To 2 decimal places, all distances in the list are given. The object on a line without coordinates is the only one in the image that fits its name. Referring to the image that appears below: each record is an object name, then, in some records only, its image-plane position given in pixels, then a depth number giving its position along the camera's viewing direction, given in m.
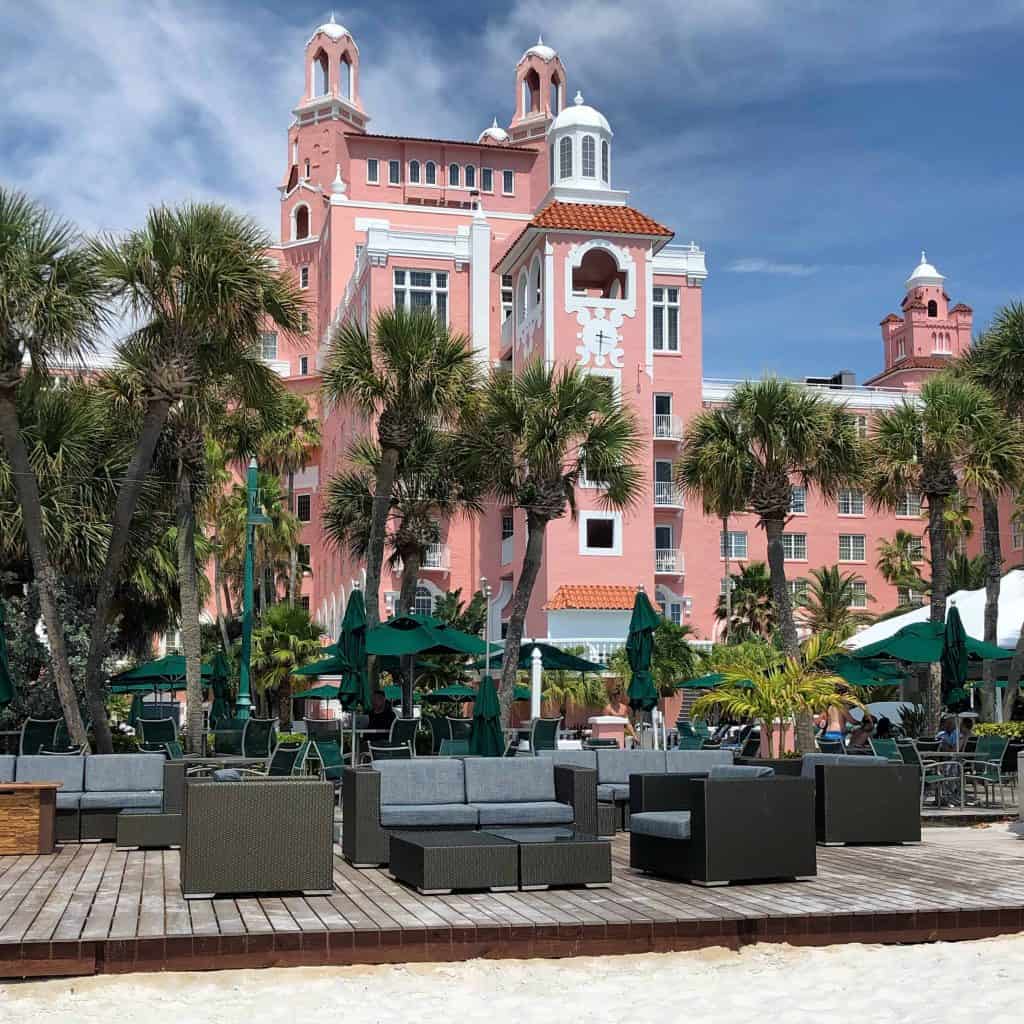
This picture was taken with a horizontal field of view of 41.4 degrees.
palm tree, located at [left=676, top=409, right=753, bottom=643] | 23.25
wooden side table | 10.61
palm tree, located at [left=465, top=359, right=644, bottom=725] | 22.09
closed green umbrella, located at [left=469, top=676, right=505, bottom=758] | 16.16
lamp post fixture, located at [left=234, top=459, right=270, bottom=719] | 22.78
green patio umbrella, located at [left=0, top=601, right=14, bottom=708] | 16.83
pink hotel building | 40.38
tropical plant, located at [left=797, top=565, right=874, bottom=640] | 47.66
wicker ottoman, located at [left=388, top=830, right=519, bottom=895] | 8.30
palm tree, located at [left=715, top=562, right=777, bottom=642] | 45.06
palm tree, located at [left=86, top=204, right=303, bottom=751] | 17.16
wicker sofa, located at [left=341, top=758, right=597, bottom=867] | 9.83
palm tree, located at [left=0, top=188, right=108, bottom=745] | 15.95
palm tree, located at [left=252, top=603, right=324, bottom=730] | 36.91
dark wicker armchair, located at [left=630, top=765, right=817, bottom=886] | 8.77
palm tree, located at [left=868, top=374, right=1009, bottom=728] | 23.36
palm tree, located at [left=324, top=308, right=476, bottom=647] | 21.62
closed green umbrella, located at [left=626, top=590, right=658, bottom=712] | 20.20
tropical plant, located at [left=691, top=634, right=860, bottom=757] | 14.41
